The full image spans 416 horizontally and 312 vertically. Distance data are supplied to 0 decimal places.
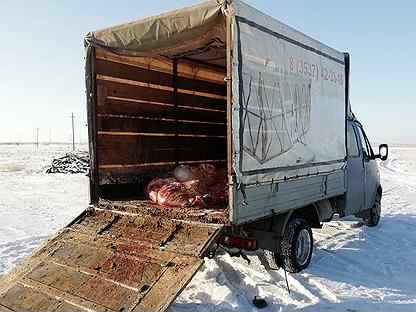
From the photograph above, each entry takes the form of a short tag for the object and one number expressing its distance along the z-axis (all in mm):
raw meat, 4996
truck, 3736
